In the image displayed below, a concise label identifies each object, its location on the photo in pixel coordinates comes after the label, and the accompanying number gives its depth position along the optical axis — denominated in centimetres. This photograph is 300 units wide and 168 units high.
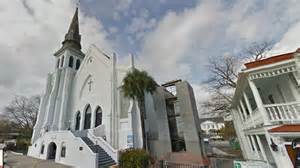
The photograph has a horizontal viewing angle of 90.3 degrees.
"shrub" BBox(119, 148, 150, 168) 950
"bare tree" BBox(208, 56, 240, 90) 1702
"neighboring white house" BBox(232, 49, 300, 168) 541
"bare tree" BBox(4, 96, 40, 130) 3209
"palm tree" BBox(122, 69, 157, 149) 1541
